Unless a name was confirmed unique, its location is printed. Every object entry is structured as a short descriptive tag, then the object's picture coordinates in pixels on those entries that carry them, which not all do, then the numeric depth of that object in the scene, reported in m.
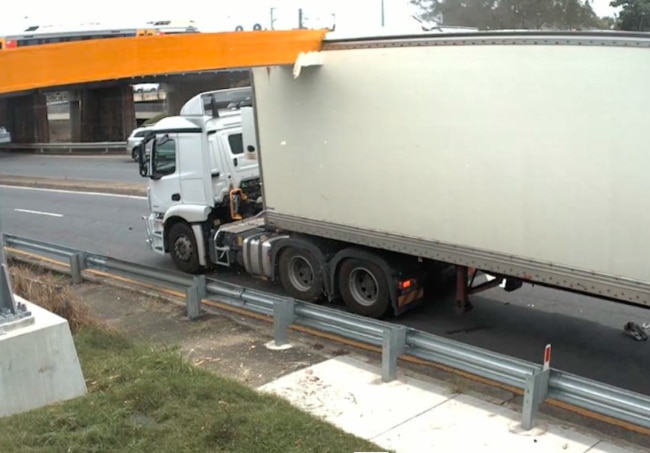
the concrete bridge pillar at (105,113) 52.44
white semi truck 6.36
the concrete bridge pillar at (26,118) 54.31
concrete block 5.79
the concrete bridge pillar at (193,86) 48.59
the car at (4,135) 50.97
